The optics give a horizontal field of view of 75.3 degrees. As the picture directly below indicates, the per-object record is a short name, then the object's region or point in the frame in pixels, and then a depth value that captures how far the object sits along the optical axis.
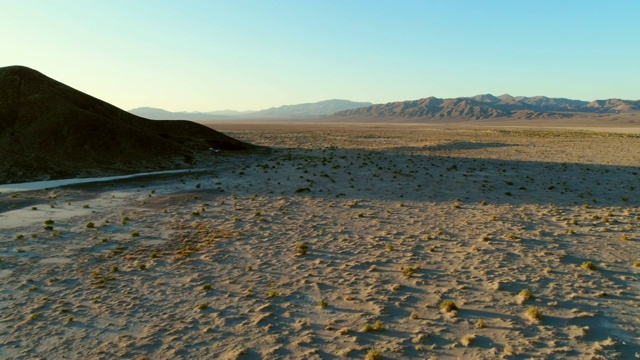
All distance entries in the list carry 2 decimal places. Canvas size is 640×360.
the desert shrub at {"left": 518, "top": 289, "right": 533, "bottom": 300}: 11.35
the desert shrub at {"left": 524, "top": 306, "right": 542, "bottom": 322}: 10.19
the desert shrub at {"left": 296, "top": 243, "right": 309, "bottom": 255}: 15.54
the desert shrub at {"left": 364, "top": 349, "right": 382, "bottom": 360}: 8.50
